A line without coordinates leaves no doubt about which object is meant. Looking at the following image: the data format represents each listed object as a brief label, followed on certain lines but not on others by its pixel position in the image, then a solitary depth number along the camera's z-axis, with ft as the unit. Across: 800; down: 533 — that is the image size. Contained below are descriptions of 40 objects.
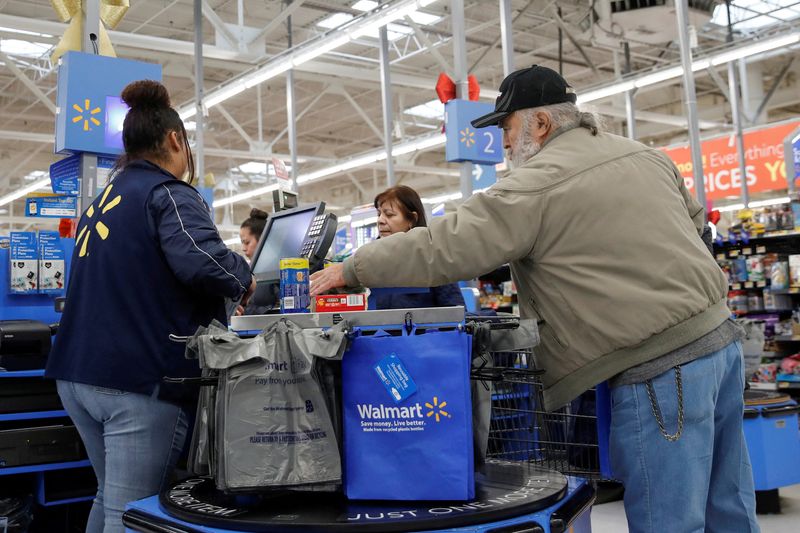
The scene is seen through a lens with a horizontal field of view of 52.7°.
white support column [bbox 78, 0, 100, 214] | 13.51
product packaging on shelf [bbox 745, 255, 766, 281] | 23.73
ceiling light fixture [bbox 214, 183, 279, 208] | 58.60
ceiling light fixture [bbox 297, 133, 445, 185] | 47.98
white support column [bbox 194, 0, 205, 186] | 31.81
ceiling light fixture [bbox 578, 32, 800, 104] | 30.83
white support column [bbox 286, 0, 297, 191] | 38.17
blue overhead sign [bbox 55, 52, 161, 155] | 13.51
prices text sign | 41.98
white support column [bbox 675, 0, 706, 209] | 24.17
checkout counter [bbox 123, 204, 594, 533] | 5.74
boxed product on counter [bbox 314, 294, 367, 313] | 6.85
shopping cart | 7.27
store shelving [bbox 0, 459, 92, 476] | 10.27
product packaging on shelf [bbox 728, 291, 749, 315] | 24.59
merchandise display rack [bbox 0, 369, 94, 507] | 10.37
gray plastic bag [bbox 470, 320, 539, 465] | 6.28
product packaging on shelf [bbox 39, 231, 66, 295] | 13.20
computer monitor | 9.50
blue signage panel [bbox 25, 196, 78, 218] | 18.67
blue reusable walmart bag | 5.95
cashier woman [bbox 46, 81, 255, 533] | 7.06
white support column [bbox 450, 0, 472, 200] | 25.18
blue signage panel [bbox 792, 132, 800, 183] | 26.91
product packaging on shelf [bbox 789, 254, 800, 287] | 22.67
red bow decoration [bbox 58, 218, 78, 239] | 18.49
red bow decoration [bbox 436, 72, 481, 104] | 25.21
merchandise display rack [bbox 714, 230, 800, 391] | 22.99
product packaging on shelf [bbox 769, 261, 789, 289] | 23.02
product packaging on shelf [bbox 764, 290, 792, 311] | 23.68
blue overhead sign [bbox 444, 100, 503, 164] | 24.53
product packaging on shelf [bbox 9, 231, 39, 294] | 13.03
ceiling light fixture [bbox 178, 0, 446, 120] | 27.73
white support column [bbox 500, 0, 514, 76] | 27.81
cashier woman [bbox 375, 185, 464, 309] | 12.87
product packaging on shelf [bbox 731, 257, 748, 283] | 24.17
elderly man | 6.33
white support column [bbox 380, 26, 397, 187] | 34.12
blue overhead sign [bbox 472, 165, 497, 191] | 29.53
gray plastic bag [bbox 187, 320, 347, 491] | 6.03
